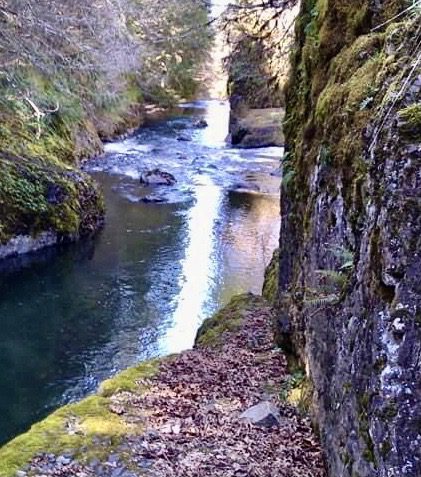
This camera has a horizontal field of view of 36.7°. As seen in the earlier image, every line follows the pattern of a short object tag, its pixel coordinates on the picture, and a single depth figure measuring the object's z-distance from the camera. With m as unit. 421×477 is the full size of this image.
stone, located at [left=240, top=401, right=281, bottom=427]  4.53
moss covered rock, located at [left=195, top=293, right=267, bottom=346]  7.42
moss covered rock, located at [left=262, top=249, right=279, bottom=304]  8.47
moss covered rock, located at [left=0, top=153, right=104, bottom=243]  12.87
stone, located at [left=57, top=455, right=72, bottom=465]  4.23
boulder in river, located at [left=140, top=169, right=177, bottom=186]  17.25
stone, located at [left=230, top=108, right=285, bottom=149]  23.28
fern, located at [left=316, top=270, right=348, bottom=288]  3.57
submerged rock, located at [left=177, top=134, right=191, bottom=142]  24.00
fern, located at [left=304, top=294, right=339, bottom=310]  3.70
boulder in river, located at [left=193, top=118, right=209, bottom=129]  28.03
